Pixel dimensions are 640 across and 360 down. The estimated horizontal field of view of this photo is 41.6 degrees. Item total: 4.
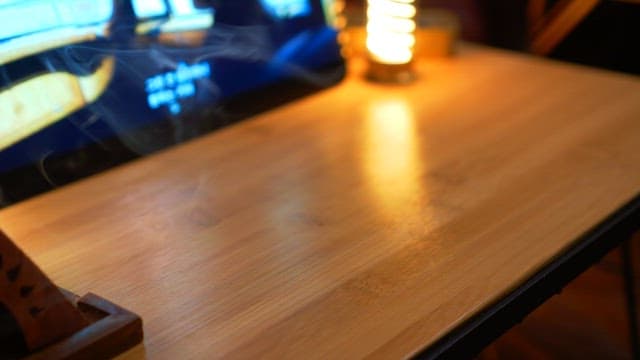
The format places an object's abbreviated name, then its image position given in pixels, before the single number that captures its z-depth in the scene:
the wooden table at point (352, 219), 0.68
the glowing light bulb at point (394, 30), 1.21
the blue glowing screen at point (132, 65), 0.81
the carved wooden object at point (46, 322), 0.59
